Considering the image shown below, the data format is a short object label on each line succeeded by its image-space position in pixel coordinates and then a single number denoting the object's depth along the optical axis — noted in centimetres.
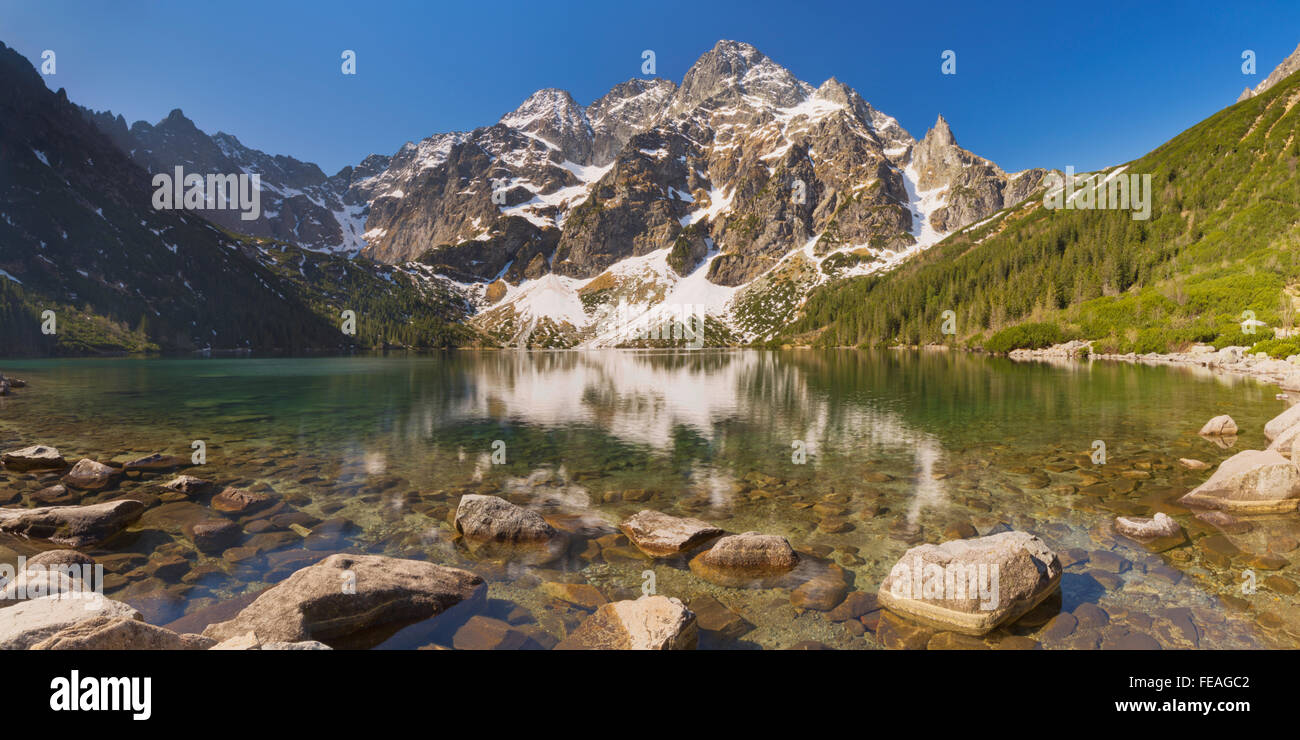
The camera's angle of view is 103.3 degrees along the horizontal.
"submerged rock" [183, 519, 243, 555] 1439
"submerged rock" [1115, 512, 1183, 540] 1415
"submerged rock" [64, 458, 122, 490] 2023
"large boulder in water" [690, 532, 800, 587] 1266
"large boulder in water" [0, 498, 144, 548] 1439
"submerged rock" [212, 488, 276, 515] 1750
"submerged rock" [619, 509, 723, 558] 1430
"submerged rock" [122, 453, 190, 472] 2298
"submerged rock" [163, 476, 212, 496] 1937
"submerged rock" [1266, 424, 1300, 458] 1856
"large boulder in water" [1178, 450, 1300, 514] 1580
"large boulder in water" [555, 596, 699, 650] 899
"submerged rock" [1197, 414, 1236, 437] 2709
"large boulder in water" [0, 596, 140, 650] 653
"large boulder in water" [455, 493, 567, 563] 1443
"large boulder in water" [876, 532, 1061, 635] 991
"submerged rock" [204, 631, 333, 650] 688
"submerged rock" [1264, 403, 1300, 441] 2296
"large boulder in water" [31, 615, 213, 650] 668
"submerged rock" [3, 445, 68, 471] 2189
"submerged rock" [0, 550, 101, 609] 934
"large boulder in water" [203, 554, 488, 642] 939
